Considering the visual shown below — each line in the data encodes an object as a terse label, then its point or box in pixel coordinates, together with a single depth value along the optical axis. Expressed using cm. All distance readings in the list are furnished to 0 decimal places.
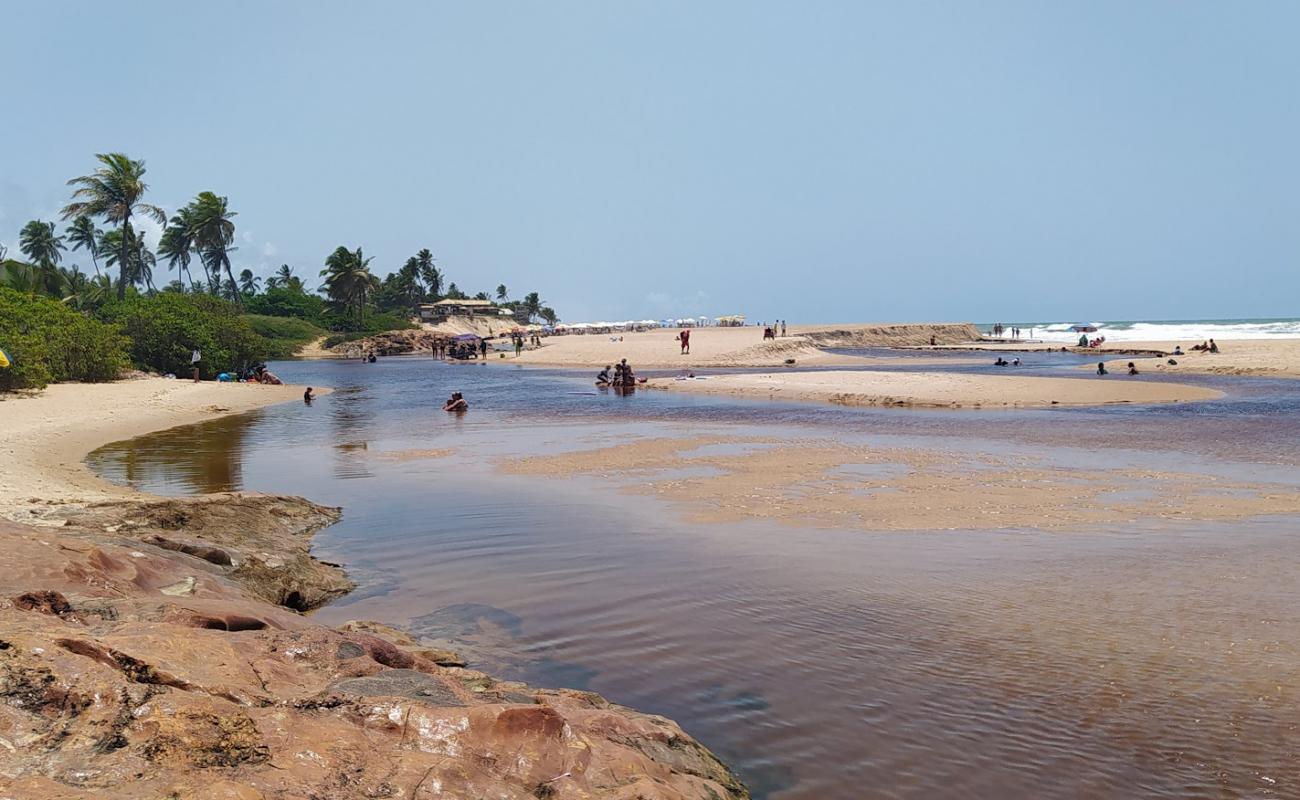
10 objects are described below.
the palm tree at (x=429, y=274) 13962
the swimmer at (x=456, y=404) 3092
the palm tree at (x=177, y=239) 10150
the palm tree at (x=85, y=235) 9971
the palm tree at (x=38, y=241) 10488
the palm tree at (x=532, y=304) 15725
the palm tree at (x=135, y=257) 9970
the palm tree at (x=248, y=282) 15412
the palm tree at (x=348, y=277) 10581
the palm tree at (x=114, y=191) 6269
